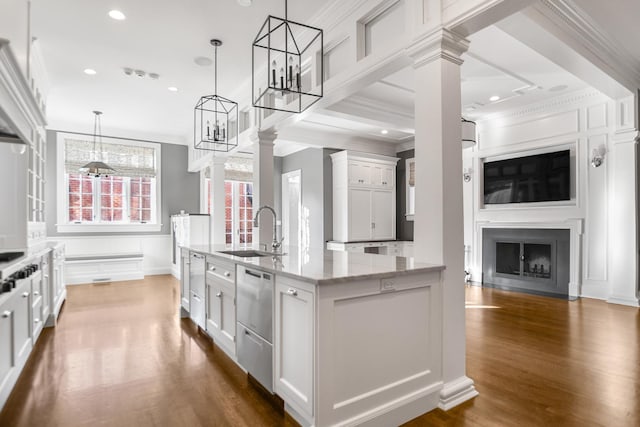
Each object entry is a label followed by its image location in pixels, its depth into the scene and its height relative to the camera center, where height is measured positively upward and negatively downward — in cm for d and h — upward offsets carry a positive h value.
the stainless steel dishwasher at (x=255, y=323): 224 -73
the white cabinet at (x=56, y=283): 400 -85
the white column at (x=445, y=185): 222 +18
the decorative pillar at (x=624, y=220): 471 -9
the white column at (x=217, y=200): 658 +26
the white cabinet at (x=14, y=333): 219 -82
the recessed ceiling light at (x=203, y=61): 427 +185
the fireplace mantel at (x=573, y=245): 524 -46
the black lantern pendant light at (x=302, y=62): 343 +156
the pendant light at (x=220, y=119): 563 +160
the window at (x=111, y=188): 721 +55
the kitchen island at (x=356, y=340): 182 -69
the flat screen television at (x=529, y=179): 543 +56
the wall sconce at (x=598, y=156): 502 +80
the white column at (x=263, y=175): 461 +51
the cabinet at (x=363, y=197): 708 +35
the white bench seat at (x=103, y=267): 670 -102
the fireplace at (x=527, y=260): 542 -75
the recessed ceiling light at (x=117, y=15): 333 +186
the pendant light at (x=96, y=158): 612 +117
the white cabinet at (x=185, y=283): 414 -81
